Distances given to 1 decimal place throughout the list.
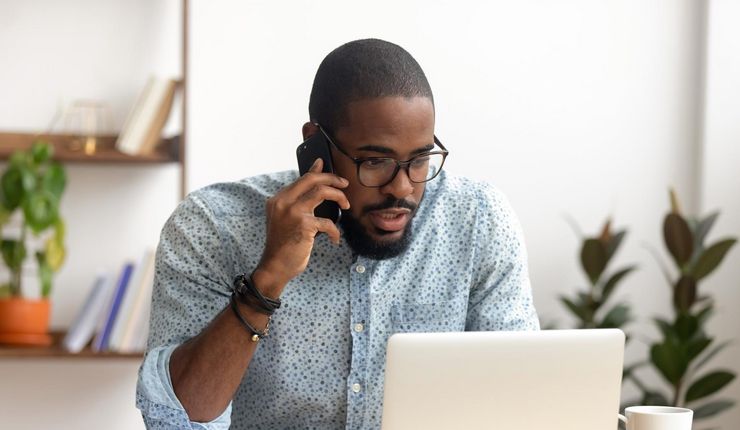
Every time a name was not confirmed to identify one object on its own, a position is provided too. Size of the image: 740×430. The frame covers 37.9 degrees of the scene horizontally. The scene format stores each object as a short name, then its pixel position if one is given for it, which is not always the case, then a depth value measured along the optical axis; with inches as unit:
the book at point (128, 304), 117.5
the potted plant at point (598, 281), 123.2
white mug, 53.2
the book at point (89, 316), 117.6
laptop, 49.3
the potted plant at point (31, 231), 116.0
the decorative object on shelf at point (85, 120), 124.0
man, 66.8
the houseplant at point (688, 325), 119.6
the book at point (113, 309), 118.0
